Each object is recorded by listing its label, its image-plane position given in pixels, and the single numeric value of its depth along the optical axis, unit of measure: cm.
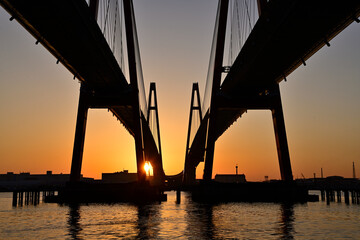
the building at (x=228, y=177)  16600
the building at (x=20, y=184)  19165
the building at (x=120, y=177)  17588
